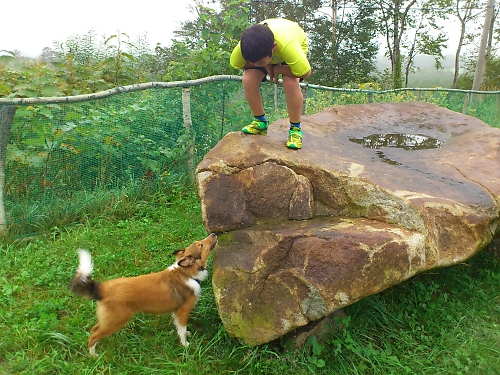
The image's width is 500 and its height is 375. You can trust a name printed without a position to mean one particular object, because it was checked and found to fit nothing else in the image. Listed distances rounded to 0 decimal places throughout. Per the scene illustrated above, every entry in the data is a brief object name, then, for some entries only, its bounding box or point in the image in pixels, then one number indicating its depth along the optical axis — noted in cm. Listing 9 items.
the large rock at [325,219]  271
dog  273
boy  328
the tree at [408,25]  2064
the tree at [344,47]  2047
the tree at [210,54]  655
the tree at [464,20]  2090
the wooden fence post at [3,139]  413
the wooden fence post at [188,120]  547
